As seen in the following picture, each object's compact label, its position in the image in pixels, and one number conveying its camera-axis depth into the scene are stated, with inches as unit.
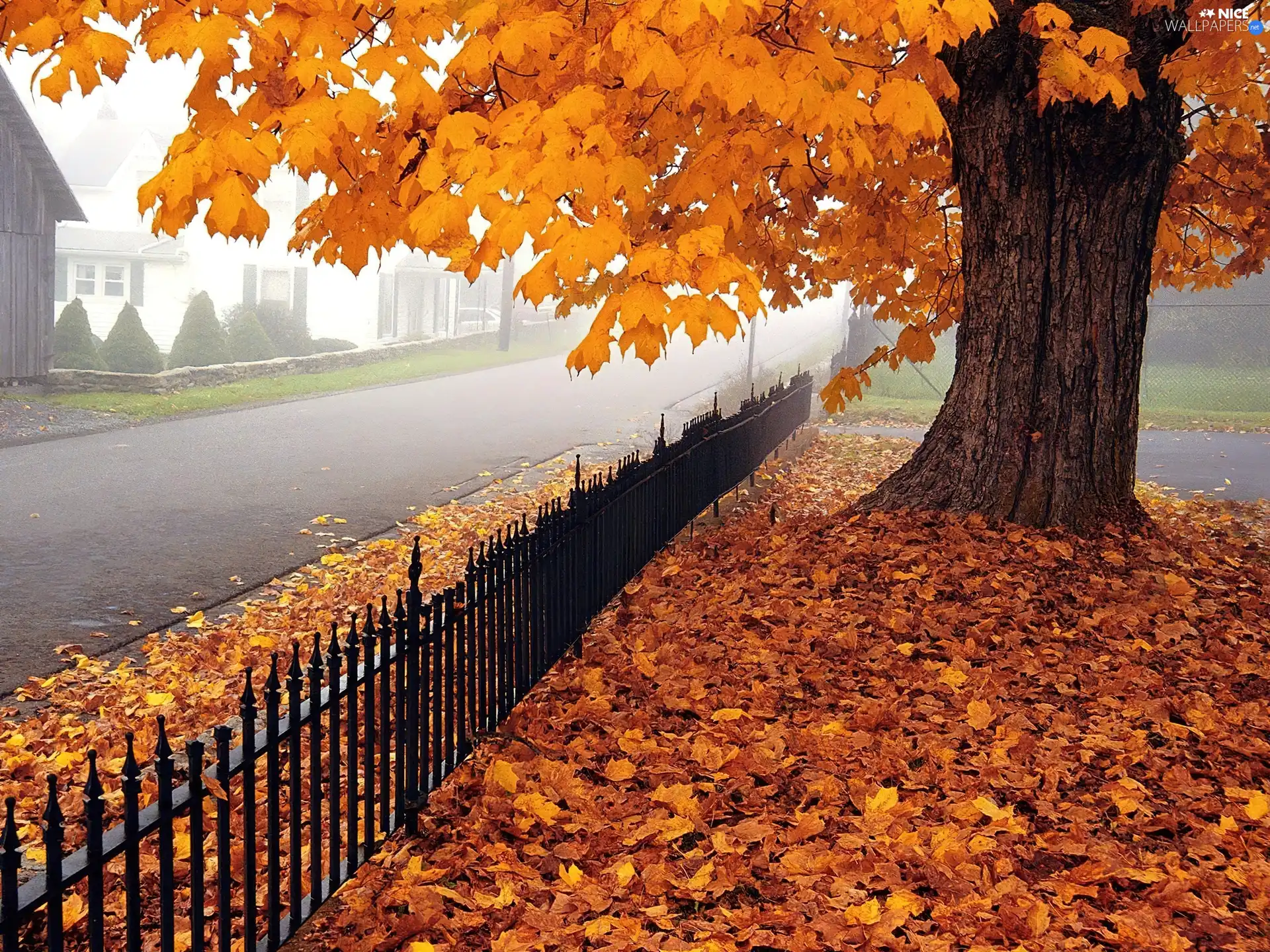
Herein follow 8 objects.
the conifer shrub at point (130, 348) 1015.0
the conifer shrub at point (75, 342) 924.6
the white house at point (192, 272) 1545.3
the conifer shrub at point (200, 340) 1106.1
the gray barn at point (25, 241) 802.8
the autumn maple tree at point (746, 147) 147.3
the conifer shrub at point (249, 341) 1155.9
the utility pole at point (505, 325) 1588.3
